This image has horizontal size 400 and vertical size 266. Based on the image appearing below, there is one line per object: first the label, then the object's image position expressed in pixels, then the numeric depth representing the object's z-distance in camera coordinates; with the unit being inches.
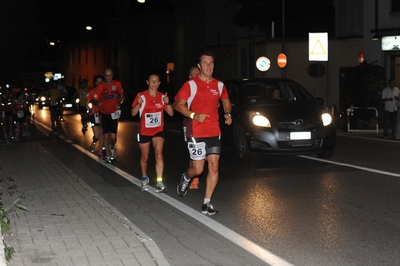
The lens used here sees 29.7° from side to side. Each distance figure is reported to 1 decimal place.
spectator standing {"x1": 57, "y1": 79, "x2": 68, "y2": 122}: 1139.7
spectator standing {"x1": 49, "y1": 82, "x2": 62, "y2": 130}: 1128.2
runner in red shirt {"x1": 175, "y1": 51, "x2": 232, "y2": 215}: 365.7
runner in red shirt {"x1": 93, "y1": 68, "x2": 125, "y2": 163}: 605.6
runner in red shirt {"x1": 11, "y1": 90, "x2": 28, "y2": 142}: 884.0
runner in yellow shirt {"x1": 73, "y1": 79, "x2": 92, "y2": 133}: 969.5
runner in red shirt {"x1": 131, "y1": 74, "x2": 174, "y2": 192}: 452.8
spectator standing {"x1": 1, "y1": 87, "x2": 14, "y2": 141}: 905.8
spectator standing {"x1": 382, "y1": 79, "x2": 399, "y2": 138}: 867.4
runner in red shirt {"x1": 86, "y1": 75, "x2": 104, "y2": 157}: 633.6
